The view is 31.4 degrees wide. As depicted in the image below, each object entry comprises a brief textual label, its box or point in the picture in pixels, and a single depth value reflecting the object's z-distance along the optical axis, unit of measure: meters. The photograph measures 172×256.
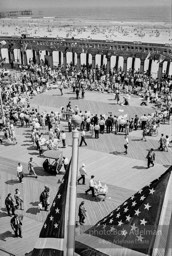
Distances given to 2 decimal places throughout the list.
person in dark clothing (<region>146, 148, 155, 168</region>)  14.45
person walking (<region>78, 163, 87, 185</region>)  12.70
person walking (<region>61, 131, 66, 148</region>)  16.60
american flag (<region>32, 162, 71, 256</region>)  6.02
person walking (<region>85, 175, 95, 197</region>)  12.13
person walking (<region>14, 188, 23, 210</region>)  11.03
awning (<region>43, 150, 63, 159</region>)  13.96
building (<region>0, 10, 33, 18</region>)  177.09
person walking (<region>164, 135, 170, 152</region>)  16.23
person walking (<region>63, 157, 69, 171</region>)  13.79
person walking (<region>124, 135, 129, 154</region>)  15.92
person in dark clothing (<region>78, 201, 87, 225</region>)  10.40
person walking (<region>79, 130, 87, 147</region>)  16.67
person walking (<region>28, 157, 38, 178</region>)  13.54
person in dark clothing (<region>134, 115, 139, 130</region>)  19.42
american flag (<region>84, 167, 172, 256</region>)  5.98
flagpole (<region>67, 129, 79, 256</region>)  5.47
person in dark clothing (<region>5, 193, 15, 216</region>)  10.77
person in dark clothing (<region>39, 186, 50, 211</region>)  11.26
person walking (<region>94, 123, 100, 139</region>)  17.70
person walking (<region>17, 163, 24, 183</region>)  13.06
